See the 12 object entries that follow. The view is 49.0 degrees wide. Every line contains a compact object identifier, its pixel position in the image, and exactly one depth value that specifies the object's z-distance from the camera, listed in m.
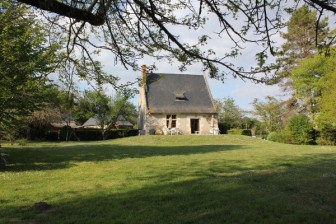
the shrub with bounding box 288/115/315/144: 35.97
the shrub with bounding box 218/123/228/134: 54.88
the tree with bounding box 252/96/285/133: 54.66
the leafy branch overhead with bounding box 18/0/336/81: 5.38
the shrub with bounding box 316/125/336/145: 34.88
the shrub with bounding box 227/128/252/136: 51.42
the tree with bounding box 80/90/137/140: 48.37
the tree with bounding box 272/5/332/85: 48.72
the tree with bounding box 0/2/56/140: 13.91
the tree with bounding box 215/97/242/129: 68.44
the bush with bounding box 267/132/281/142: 39.78
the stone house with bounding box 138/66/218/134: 46.66
